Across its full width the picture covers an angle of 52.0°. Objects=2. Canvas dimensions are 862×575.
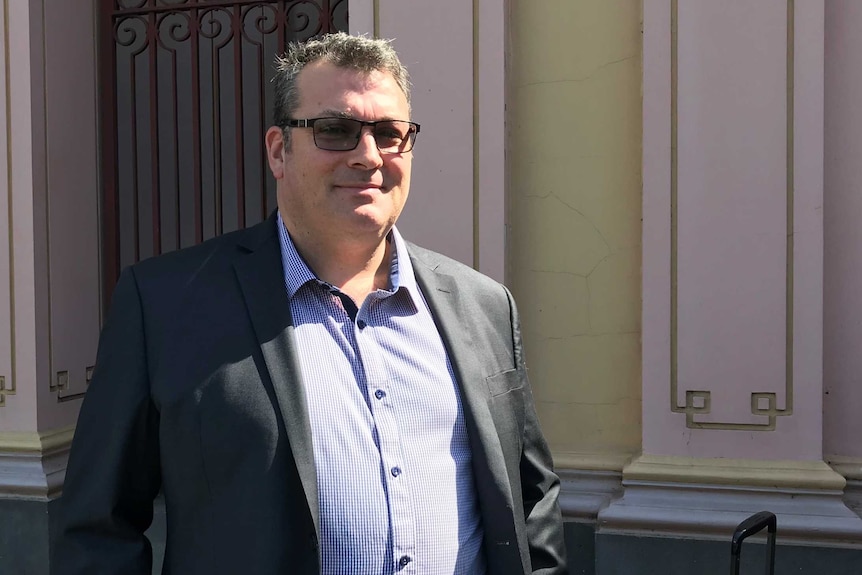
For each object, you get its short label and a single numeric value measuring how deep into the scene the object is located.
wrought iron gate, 4.24
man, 1.73
